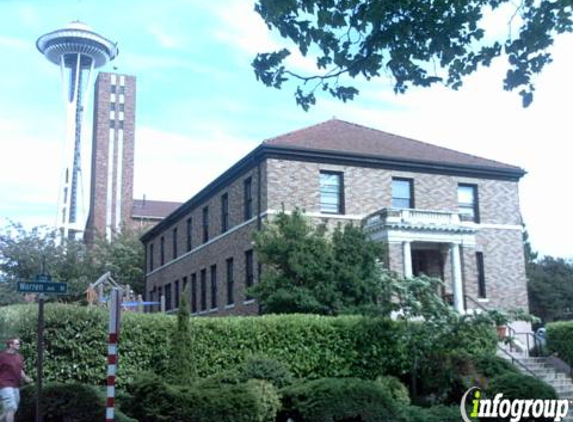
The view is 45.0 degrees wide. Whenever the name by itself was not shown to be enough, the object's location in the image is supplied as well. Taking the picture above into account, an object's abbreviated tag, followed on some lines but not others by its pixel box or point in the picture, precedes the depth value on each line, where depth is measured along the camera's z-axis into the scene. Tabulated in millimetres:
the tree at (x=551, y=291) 50906
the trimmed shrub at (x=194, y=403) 13617
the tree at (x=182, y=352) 16312
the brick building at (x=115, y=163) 77562
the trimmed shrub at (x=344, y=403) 14094
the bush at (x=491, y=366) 19484
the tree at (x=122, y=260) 53656
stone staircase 21714
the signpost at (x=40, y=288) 10084
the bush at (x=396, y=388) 18255
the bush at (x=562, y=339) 24859
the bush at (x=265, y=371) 16938
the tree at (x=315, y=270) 21688
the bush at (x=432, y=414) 14672
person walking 12039
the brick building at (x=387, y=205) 27969
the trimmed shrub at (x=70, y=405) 13117
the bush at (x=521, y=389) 14664
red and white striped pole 9916
